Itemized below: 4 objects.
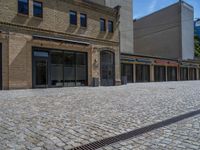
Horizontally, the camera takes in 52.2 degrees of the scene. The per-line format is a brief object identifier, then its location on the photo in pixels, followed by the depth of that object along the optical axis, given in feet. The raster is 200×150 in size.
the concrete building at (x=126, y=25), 115.85
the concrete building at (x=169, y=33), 133.18
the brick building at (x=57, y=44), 51.88
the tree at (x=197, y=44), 169.58
